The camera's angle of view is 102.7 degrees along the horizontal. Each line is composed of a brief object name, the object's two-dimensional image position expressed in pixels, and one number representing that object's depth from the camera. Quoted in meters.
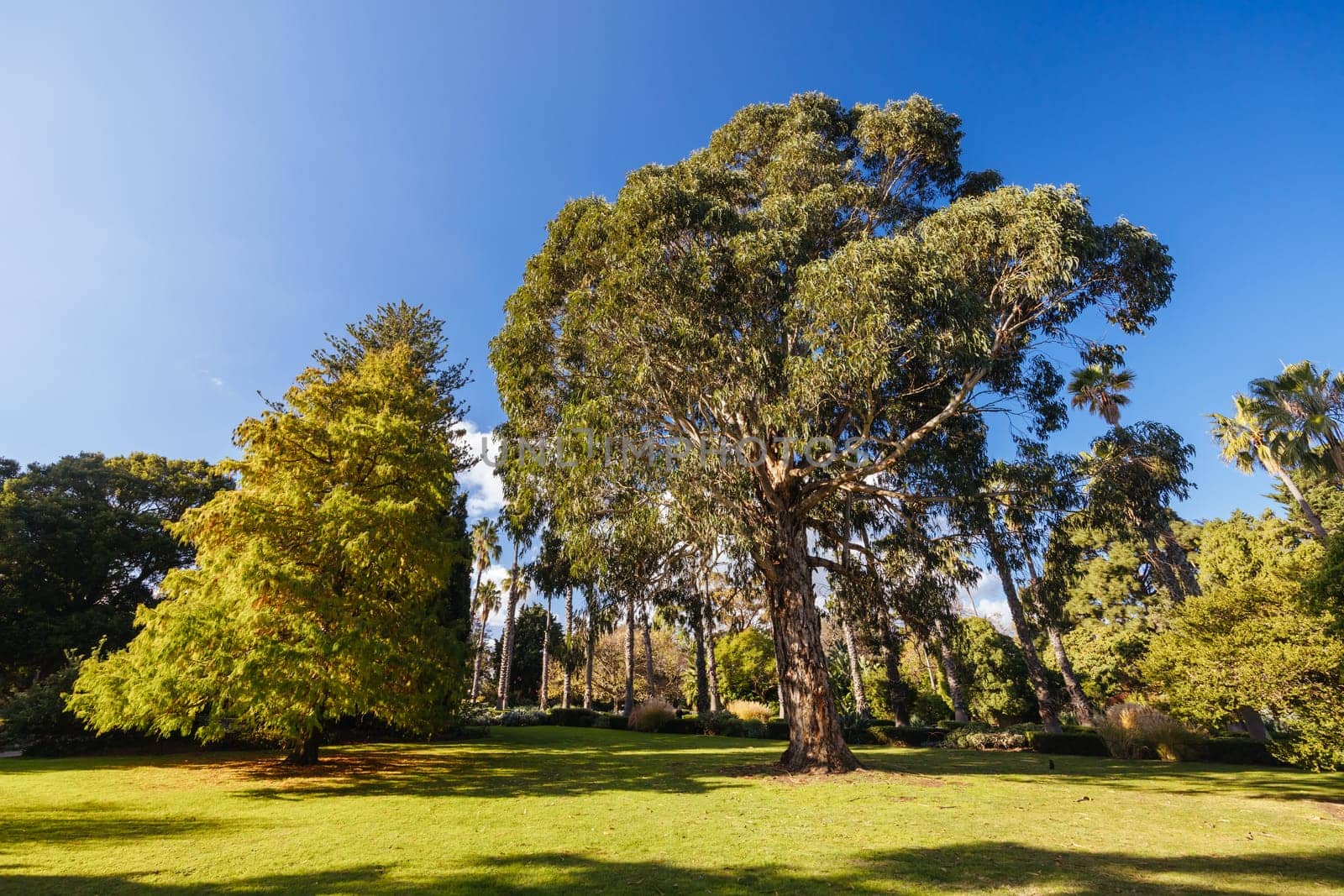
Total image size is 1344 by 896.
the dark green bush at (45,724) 14.33
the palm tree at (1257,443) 22.22
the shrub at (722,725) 22.52
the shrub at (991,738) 17.30
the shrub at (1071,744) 15.79
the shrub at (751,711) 24.20
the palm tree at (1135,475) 11.98
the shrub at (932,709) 31.58
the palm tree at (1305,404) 21.62
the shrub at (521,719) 25.28
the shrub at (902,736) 19.17
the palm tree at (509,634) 30.72
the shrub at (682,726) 24.03
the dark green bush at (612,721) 25.77
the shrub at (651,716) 24.45
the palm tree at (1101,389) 25.09
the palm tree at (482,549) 33.84
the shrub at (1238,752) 13.23
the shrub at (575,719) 26.89
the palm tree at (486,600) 38.34
